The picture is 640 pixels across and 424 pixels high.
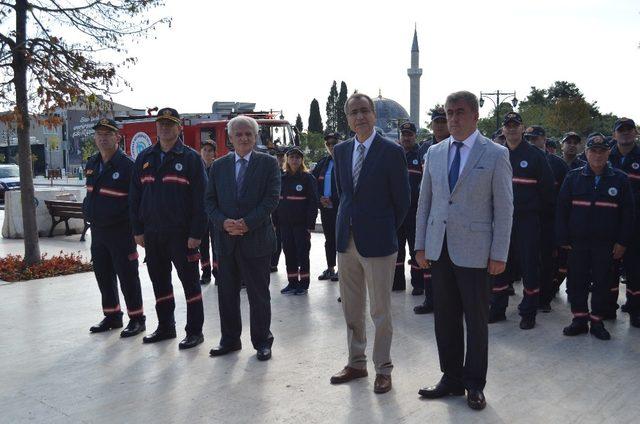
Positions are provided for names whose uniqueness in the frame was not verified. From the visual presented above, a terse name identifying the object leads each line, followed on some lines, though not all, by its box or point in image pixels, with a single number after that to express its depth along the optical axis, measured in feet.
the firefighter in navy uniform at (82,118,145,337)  19.21
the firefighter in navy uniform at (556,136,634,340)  18.21
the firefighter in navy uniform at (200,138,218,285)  27.73
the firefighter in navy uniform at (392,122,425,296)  23.90
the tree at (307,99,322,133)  287.07
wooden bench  42.88
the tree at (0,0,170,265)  29.01
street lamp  106.22
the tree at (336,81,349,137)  273.95
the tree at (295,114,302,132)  292.20
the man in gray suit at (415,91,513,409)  12.78
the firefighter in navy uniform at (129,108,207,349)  17.80
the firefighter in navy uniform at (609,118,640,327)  19.80
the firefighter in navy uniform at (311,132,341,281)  26.25
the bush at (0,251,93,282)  28.94
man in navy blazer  14.01
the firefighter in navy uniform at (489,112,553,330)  19.67
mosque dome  299.79
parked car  89.71
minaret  258.78
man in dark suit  16.57
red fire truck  62.54
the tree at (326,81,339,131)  281.74
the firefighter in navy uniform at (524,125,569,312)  21.54
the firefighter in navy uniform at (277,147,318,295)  25.53
